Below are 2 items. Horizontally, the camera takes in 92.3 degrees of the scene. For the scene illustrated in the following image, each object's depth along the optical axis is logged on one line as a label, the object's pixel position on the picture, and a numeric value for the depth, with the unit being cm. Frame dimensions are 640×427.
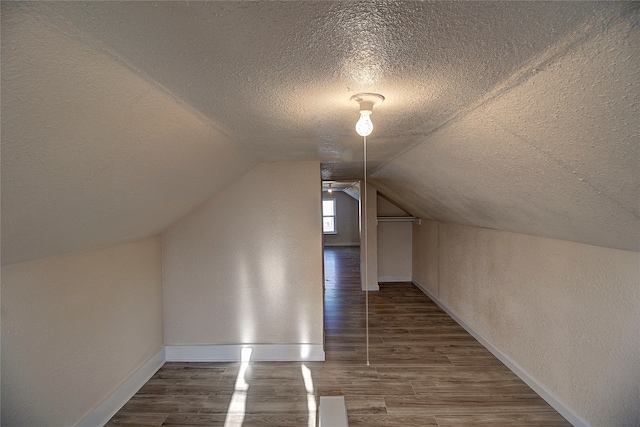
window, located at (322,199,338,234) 1053
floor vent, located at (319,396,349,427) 160
